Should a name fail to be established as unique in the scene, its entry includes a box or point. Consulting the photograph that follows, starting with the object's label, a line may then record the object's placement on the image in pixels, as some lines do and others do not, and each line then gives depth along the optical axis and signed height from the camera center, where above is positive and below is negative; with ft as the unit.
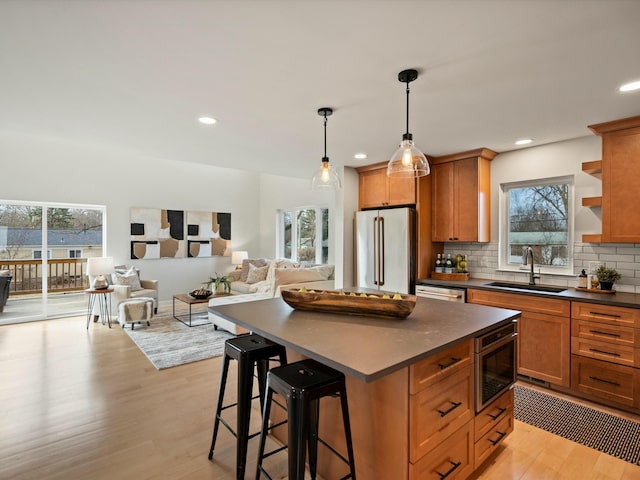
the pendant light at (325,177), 8.34 +1.56
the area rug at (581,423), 7.36 -4.61
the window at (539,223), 11.53 +0.52
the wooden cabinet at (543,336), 9.60 -2.95
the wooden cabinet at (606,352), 8.54 -3.08
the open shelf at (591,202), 10.02 +1.07
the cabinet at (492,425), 6.36 -3.81
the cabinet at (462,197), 12.65 +1.62
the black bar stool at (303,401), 4.83 -2.46
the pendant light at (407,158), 6.73 +1.64
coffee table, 17.28 -4.24
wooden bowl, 6.37 -1.29
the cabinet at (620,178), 9.18 +1.64
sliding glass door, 17.47 -0.78
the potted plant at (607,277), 9.97 -1.20
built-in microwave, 6.20 -2.48
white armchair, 17.71 -2.62
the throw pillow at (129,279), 18.49 -2.14
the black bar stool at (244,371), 6.28 -2.60
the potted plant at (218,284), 19.10 -2.58
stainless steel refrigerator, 13.10 -0.43
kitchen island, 4.83 -2.24
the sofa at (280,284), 16.14 -2.24
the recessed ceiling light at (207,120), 9.34 +3.39
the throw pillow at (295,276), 16.19 -1.82
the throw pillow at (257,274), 22.66 -2.37
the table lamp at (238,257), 24.73 -1.31
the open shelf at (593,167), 9.97 +2.10
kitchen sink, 10.90 -1.68
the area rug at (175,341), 12.67 -4.43
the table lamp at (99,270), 17.15 -1.59
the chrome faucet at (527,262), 11.50 -0.92
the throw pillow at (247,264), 23.67 -1.75
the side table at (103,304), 17.49 -3.39
